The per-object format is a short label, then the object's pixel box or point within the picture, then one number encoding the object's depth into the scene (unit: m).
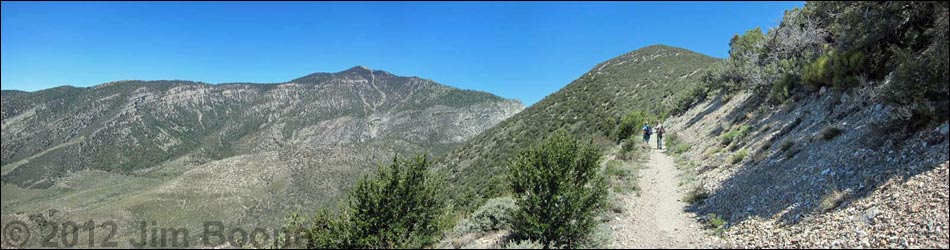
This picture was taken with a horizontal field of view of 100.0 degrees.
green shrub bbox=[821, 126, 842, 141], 11.39
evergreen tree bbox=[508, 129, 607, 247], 8.77
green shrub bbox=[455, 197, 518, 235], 11.64
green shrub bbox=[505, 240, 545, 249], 8.49
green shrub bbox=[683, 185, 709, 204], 12.47
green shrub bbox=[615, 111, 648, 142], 32.94
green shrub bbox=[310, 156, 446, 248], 9.44
